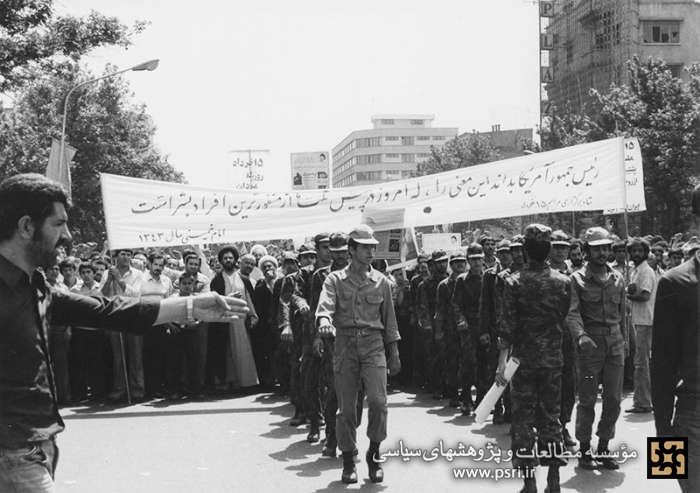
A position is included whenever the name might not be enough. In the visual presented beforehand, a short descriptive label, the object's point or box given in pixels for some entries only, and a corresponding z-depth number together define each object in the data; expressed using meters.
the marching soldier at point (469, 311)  10.05
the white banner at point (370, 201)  11.11
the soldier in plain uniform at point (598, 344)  7.07
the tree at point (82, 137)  34.06
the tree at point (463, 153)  58.22
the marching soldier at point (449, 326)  10.45
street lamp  19.49
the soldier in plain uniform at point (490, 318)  9.46
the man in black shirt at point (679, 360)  3.65
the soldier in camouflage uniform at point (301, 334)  8.66
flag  14.16
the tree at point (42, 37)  13.45
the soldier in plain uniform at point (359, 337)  6.84
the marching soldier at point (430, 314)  11.35
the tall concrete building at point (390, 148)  160.88
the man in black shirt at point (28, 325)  3.16
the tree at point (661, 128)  31.09
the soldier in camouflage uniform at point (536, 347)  6.23
